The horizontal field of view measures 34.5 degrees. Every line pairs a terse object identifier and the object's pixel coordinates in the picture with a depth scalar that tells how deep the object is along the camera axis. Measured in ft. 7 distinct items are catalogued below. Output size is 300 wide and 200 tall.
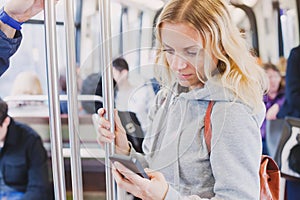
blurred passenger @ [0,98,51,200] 5.26
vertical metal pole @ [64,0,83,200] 2.67
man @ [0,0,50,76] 2.73
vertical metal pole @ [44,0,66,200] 2.64
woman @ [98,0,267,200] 2.59
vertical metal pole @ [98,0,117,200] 2.67
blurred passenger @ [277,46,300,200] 4.91
